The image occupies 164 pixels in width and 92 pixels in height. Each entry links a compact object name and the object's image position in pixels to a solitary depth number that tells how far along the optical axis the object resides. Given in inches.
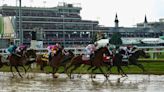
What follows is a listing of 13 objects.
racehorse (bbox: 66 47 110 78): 798.2
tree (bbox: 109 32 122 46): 2949.1
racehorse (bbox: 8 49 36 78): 924.6
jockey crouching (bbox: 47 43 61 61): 891.4
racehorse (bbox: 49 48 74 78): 892.0
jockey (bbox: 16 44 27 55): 961.8
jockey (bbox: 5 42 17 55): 921.5
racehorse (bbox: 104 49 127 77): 856.3
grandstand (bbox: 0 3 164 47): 4360.2
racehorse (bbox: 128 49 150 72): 890.1
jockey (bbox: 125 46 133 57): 892.7
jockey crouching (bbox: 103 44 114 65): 850.8
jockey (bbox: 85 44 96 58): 829.4
